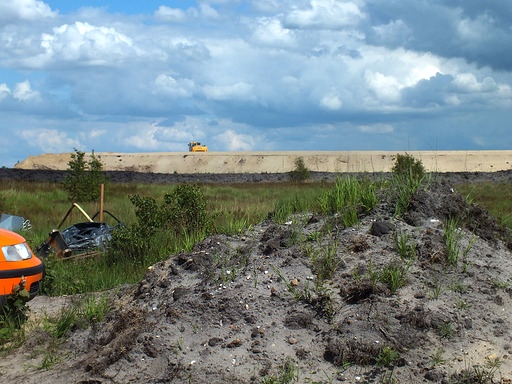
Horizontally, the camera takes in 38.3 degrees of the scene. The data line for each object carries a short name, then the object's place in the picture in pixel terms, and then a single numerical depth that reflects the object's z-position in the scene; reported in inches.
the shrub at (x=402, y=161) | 1090.3
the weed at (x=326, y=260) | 284.2
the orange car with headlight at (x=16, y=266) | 294.5
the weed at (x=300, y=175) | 1870.1
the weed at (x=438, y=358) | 237.3
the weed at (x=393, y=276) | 269.6
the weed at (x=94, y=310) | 304.5
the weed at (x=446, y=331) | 248.7
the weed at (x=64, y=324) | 299.9
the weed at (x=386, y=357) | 233.9
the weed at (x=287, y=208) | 361.2
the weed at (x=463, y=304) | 263.4
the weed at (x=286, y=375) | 234.2
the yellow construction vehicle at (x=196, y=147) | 3882.9
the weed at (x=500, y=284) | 281.7
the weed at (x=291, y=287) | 270.6
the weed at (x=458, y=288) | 274.4
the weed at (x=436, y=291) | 267.9
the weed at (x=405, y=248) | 291.4
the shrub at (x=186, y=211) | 479.5
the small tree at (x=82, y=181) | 910.4
